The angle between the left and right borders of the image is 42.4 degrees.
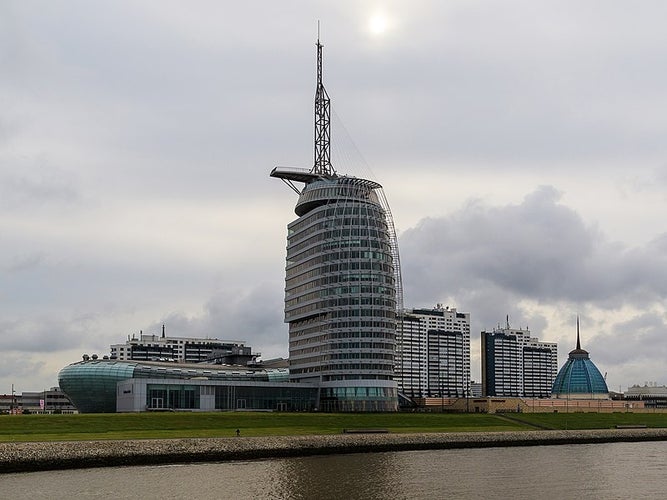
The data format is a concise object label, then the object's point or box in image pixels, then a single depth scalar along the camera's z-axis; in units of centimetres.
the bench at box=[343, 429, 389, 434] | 13300
